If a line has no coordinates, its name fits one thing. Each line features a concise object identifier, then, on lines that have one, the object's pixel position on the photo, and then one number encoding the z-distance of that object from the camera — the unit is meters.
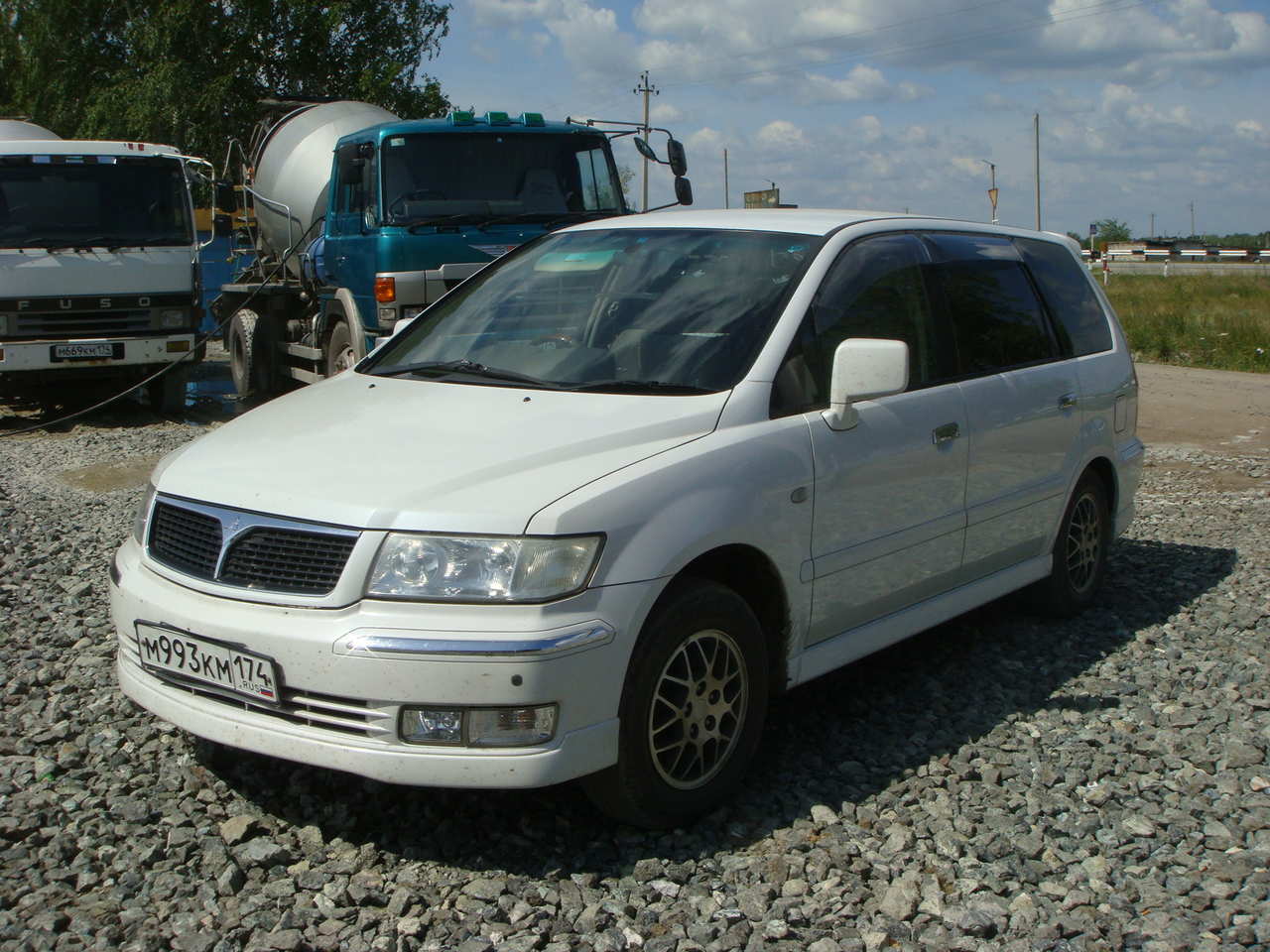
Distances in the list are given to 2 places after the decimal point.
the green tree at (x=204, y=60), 30.64
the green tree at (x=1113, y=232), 118.49
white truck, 12.55
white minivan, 3.31
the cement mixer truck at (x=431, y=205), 10.84
